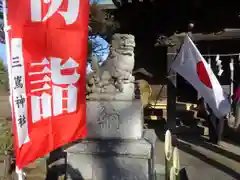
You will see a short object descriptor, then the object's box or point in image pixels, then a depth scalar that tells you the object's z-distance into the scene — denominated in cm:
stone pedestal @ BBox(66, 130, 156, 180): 263
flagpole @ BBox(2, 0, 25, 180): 152
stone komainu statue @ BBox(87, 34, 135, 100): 276
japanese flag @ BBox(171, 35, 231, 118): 436
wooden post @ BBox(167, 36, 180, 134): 559
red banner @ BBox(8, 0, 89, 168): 158
